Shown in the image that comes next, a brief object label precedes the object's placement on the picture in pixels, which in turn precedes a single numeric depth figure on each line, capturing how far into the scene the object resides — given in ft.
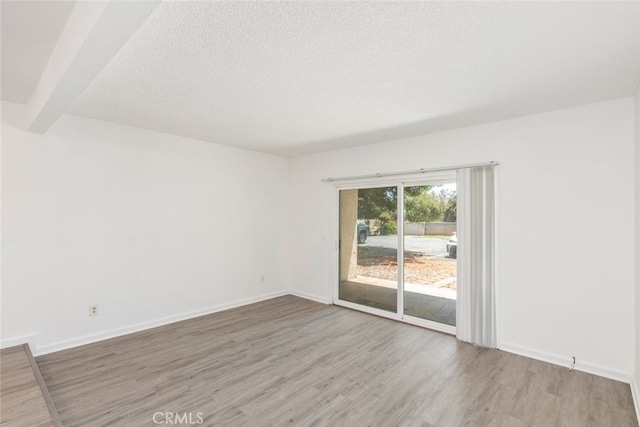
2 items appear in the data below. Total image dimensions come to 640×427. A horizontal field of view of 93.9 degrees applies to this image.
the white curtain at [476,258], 11.12
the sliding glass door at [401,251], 12.87
